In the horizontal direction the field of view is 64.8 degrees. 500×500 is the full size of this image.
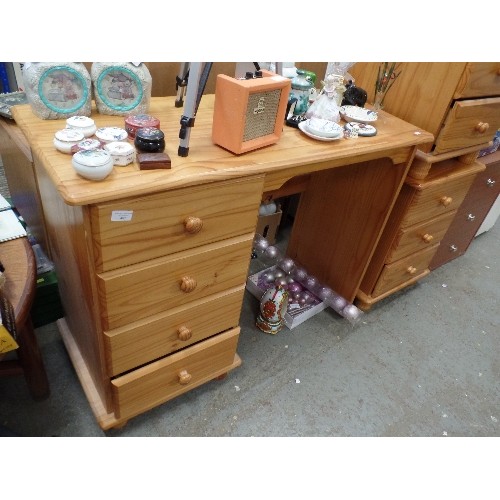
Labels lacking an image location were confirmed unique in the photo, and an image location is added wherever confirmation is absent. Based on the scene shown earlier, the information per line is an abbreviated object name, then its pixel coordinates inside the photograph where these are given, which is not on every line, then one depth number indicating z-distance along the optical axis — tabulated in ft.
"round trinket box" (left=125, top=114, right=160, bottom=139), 2.87
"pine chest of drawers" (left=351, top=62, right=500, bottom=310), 4.25
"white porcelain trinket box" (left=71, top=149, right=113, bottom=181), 2.31
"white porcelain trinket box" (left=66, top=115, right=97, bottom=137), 2.74
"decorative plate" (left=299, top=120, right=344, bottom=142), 3.47
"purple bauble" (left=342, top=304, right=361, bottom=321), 5.44
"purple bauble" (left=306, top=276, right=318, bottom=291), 5.86
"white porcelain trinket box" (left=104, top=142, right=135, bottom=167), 2.55
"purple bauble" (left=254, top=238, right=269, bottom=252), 6.07
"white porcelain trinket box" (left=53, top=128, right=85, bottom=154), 2.56
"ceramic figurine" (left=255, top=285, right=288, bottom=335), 5.08
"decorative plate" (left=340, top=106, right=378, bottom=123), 4.07
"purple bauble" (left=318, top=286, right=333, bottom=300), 5.71
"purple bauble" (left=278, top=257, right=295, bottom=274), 6.02
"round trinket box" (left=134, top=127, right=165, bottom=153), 2.67
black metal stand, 2.61
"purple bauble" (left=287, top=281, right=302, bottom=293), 5.74
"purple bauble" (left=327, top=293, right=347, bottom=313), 5.56
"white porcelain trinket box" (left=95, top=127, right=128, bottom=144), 2.74
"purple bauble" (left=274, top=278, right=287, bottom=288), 5.28
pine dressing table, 2.53
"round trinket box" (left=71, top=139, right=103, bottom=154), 2.52
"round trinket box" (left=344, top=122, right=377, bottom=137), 3.81
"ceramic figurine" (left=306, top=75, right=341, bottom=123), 3.84
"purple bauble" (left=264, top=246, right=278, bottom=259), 6.16
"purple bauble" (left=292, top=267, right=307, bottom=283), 5.95
